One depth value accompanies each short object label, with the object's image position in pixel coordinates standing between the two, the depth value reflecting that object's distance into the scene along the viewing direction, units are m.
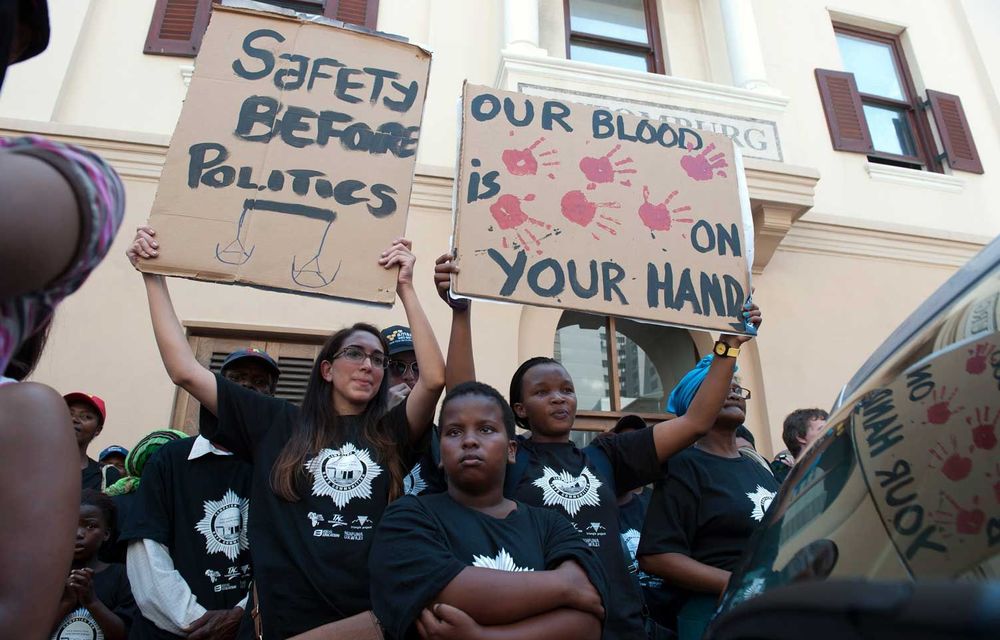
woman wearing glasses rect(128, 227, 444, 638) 1.88
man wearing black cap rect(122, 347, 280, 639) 2.14
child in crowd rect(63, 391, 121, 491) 3.17
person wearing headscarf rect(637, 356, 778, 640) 2.16
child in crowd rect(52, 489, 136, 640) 2.28
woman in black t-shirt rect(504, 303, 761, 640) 2.07
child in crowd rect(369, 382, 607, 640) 1.55
